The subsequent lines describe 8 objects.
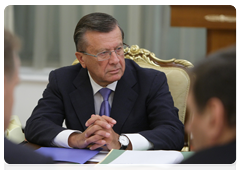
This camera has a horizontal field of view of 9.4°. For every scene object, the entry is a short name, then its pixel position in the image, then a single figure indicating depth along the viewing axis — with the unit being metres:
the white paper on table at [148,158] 4.28
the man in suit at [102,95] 4.62
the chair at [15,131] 4.52
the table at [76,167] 4.28
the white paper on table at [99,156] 4.35
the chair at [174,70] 4.82
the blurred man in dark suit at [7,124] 3.20
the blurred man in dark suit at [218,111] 3.12
